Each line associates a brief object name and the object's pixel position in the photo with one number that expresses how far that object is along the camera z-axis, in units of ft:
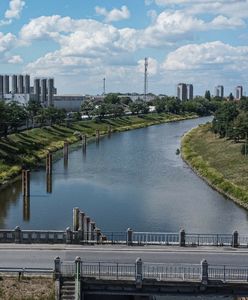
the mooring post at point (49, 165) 257.92
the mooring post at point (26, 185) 214.71
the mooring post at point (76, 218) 147.13
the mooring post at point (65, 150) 319.23
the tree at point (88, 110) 583.99
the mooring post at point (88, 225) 131.68
